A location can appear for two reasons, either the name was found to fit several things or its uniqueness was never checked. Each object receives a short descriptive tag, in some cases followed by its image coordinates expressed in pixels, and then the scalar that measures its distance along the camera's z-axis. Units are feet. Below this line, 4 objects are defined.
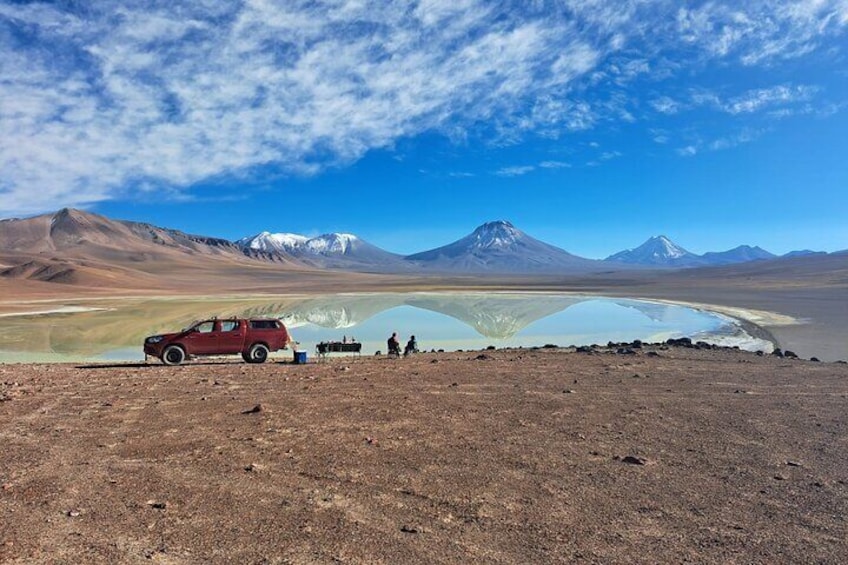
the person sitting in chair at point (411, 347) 68.56
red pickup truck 59.93
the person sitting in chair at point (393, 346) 65.26
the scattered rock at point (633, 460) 26.84
